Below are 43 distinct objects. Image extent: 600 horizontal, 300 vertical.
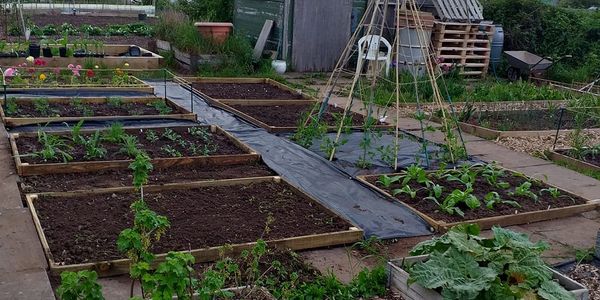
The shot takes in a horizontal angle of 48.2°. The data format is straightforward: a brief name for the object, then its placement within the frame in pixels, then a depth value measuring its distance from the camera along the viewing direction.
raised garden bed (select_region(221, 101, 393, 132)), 8.12
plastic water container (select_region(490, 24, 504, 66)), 14.53
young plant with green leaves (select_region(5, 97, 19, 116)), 7.52
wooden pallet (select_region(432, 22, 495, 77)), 13.48
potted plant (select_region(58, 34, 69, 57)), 11.17
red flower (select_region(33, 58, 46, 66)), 9.79
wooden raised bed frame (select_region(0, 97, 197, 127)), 7.17
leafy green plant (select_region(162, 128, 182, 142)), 6.88
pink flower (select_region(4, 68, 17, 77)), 8.31
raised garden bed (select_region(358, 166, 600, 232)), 5.44
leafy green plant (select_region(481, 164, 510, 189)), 6.19
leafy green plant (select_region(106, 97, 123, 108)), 8.33
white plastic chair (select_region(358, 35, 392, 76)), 7.30
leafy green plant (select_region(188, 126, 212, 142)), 7.01
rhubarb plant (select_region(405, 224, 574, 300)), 3.43
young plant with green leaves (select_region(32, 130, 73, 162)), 5.90
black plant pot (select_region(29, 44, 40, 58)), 11.01
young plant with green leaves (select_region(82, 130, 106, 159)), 6.05
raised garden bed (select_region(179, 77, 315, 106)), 9.55
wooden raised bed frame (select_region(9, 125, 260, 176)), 5.63
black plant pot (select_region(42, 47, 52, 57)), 11.10
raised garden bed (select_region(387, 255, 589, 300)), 3.71
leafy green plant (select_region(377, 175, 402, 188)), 6.01
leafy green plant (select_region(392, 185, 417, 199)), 5.74
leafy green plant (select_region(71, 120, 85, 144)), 6.41
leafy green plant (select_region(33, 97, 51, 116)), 7.69
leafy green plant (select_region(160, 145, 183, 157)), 6.31
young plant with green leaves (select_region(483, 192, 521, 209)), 5.70
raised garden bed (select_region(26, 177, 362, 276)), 4.21
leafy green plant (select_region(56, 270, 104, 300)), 2.82
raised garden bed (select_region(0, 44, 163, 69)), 11.00
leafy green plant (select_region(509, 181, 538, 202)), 5.94
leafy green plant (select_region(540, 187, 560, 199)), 6.07
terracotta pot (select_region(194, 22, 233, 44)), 12.53
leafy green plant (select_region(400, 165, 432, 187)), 6.04
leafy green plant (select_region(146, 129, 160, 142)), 6.85
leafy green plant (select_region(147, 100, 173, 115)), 8.17
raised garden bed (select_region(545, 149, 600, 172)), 7.26
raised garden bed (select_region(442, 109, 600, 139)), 8.60
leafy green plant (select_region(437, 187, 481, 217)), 5.45
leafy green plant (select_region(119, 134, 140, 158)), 6.17
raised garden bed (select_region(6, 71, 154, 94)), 8.73
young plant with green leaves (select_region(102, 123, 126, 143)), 6.54
